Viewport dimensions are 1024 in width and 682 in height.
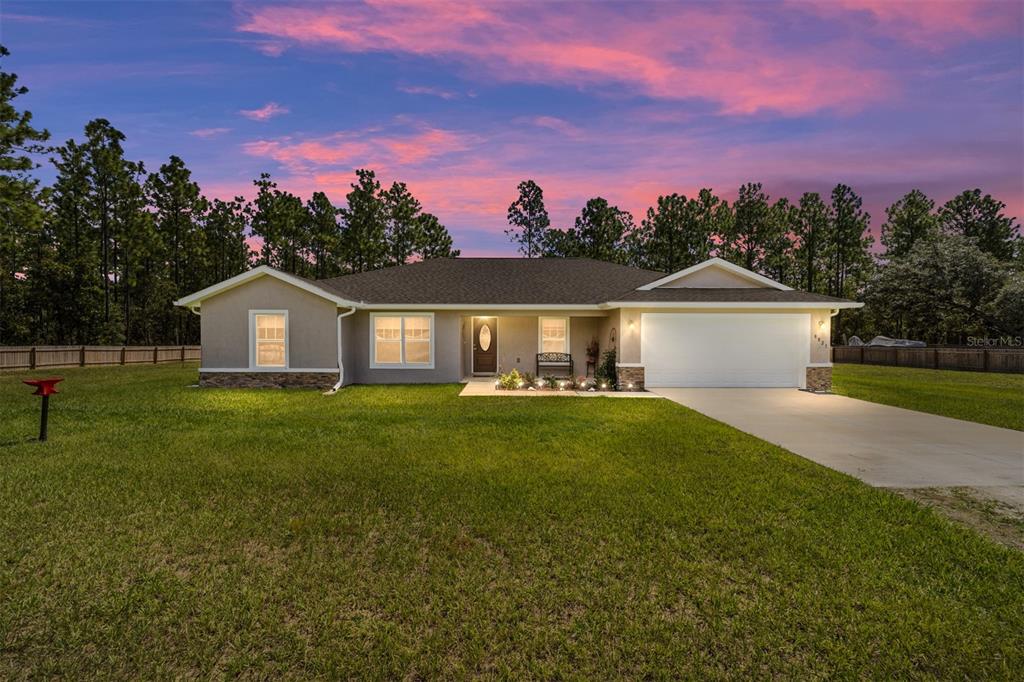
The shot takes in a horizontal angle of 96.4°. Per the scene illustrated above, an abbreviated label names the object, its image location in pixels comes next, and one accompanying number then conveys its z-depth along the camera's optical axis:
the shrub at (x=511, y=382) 13.80
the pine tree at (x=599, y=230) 37.69
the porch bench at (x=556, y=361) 16.16
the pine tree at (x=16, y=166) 16.44
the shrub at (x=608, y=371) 14.47
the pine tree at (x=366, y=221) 36.22
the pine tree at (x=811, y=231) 37.56
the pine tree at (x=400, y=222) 37.09
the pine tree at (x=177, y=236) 34.25
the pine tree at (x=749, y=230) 38.91
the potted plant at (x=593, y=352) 16.41
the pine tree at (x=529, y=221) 41.38
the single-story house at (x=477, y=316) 14.01
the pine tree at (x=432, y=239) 37.97
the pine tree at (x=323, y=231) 39.19
